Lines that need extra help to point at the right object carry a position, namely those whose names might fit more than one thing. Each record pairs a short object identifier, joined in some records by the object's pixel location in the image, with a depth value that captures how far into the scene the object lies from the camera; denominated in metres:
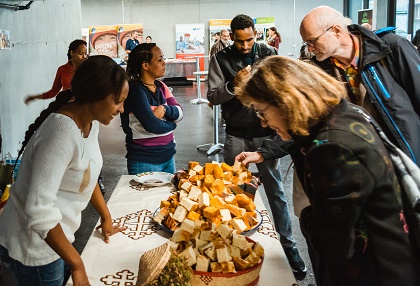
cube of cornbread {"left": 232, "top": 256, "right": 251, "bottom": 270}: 1.47
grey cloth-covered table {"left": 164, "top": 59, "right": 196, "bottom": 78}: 15.23
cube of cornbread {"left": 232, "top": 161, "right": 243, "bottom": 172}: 2.36
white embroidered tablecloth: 1.59
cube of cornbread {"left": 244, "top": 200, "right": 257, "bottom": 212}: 2.02
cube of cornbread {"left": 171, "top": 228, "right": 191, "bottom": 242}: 1.61
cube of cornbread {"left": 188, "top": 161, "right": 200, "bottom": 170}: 2.36
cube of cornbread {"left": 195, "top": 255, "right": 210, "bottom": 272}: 1.46
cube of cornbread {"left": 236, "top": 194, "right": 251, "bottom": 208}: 2.03
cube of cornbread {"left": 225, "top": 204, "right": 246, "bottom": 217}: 1.93
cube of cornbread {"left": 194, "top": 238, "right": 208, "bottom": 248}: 1.57
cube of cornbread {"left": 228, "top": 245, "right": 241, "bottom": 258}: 1.53
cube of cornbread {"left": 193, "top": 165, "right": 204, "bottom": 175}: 2.28
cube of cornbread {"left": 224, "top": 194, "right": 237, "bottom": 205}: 2.03
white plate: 2.55
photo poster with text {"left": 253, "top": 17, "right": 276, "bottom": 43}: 17.41
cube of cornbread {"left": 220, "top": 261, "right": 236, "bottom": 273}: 1.44
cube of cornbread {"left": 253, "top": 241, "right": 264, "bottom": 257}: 1.54
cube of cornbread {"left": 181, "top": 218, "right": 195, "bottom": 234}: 1.62
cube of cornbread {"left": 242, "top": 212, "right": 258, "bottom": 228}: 1.91
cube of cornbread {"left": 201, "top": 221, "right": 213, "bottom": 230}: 1.65
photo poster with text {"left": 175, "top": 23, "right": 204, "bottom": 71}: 18.38
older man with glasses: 2.12
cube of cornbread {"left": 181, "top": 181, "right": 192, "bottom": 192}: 2.08
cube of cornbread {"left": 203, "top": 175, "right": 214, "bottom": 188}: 2.11
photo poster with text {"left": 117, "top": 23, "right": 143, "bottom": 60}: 17.89
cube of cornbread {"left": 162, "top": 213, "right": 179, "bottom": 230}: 1.88
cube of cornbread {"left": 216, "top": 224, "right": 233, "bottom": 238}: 1.58
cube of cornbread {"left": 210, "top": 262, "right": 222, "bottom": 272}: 1.45
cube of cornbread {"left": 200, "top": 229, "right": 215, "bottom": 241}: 1.58
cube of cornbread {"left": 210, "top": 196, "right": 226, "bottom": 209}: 1.94
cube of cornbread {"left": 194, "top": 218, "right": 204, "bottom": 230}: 1.63
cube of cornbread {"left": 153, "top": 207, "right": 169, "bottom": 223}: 1.97
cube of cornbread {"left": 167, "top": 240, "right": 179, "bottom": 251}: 1.56
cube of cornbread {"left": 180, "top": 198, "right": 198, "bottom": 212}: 1.90
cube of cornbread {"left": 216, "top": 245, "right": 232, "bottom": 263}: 1.47
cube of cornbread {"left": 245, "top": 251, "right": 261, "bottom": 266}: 1.50
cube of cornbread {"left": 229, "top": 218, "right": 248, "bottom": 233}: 1.81
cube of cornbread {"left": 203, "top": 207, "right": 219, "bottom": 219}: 1.84
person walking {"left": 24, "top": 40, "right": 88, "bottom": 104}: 4.84
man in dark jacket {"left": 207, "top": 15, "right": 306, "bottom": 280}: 3.20
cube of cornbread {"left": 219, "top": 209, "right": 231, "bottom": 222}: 1.84
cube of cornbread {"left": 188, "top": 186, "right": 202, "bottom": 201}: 2.00
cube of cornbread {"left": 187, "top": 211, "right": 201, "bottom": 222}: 1.87
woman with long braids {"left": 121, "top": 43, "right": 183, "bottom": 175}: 2.88
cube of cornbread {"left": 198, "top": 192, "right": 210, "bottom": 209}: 1.91
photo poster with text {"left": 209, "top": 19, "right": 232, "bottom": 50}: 17.91
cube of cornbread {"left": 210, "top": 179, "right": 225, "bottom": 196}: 2.07
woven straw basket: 1.43
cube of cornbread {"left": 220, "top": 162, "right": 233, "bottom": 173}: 2.33
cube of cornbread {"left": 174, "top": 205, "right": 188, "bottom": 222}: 1.88
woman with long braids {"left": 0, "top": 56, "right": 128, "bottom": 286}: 1.42
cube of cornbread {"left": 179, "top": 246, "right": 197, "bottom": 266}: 1.47
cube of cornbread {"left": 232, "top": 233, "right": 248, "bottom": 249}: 1.56
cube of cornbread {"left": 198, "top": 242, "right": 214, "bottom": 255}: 1.52
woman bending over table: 1.17
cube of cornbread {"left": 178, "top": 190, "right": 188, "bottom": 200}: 2.02
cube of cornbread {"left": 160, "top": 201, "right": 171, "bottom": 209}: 2.03
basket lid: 1.25
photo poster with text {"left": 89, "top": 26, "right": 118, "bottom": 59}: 18.03
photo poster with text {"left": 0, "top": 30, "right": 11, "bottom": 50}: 5.72
